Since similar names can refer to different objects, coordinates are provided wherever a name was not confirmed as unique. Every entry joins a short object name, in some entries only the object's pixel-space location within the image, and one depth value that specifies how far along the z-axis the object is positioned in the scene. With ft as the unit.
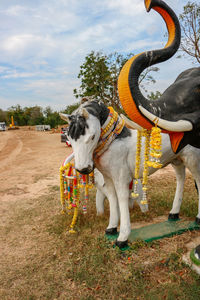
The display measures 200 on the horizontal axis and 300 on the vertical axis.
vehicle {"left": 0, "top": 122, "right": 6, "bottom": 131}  124.98
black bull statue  5.17
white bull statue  7.71
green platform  10.03
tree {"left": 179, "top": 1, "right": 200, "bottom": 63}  28.71
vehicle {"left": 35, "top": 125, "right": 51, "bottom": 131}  129.39
